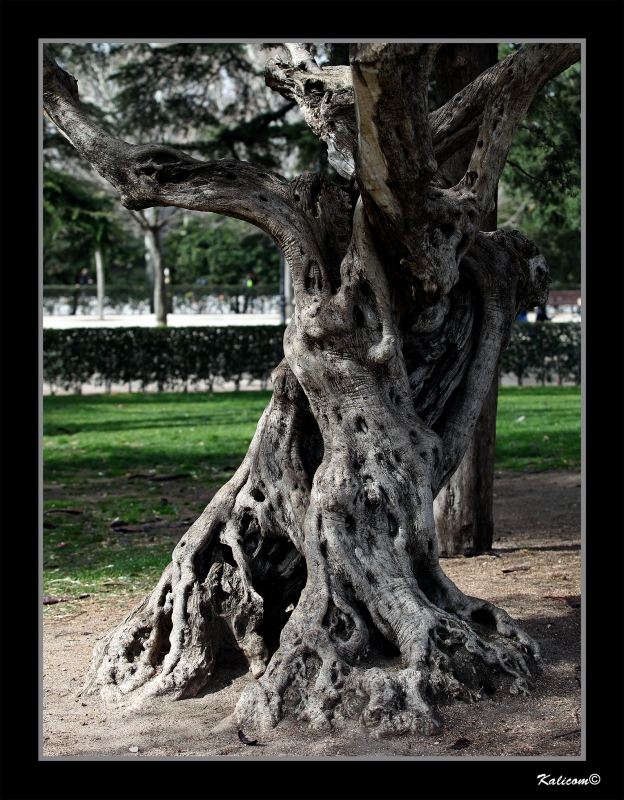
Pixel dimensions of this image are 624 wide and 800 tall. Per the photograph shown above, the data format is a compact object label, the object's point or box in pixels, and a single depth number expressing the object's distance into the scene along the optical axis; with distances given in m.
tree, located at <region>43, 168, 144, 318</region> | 18.41
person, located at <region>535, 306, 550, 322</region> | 24.52
